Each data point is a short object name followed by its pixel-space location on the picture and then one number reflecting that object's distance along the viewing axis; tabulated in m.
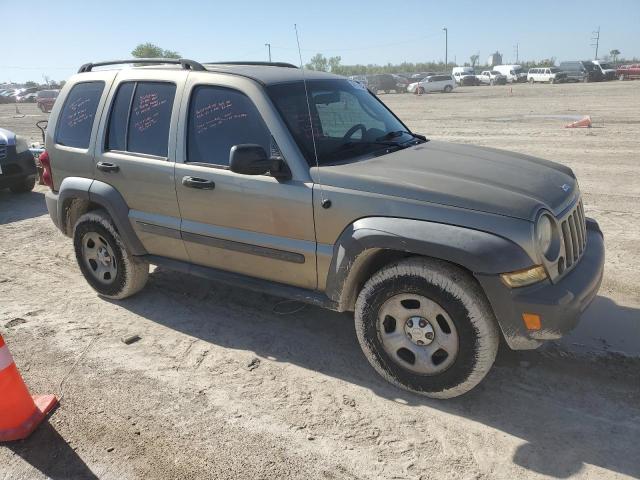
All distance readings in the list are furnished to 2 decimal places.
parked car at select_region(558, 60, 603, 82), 42.31
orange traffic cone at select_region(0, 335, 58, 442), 3.03
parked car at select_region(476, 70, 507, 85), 51.03
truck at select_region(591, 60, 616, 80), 42.29
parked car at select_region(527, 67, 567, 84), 43.97
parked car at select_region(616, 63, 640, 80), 41.34
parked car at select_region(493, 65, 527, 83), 52.47
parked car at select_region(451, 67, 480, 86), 52.28
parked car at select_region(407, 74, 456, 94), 42.50
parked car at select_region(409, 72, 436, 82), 52.48
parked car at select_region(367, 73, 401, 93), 47.47
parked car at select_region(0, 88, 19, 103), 54.34
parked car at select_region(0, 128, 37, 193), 8.62
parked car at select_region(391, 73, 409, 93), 47.59
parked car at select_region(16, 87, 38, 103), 52.78
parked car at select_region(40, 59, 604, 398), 2.89
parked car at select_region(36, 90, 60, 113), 35.62
